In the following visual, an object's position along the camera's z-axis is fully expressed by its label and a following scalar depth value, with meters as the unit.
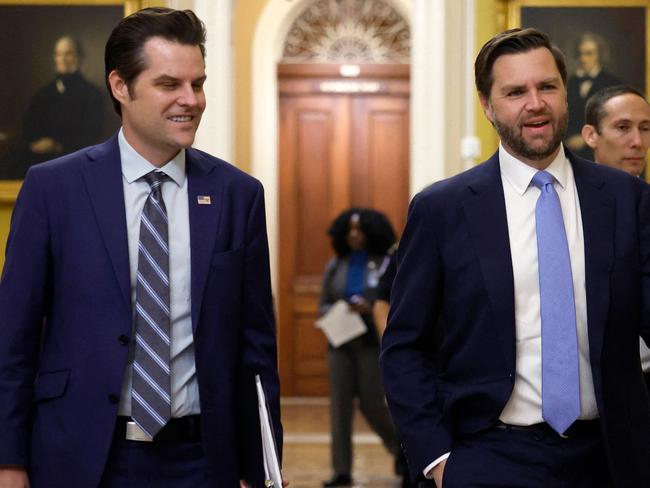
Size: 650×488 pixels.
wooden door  12.95
